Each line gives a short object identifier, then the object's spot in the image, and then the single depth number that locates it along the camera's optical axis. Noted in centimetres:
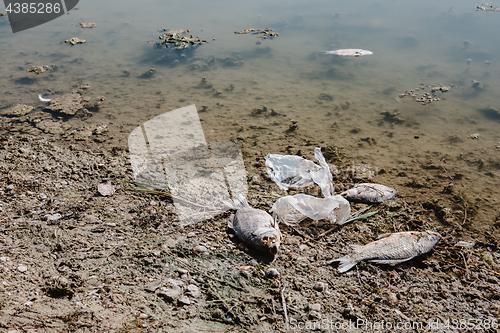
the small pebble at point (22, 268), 209
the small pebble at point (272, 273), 237
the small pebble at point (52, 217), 269
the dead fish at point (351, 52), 756
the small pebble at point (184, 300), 207
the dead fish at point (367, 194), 329
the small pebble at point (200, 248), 257
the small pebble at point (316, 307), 215
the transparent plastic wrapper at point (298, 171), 346
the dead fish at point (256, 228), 251
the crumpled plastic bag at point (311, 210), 296
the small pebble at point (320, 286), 230
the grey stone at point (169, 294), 208
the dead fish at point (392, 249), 253
